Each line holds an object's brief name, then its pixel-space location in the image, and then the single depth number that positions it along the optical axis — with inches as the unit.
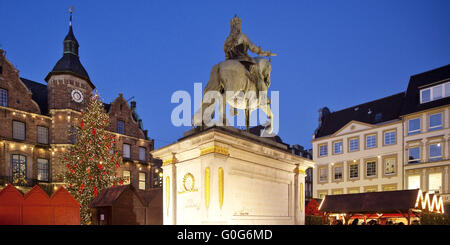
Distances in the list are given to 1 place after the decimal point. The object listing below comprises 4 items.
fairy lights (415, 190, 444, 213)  844.6
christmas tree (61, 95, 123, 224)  1171.9
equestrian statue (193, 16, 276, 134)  411.8
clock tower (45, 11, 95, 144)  1589.8
